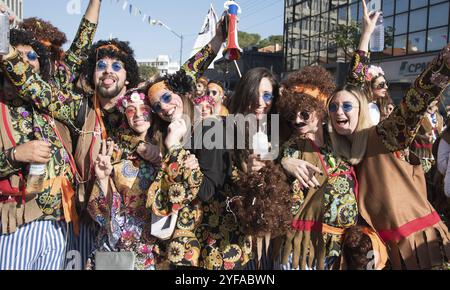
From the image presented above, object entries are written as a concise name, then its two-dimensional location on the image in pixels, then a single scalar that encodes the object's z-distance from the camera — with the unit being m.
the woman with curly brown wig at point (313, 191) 2.58
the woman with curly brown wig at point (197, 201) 2.43
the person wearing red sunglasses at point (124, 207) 2.62
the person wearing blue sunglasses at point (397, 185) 2.55
